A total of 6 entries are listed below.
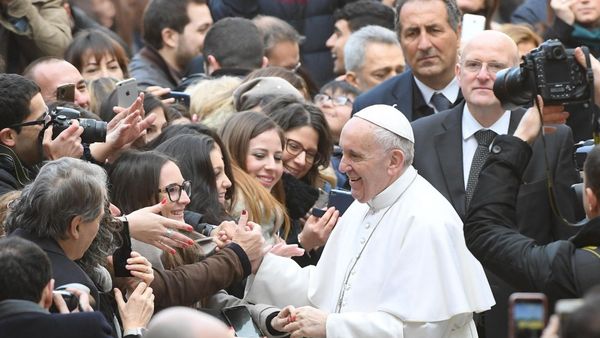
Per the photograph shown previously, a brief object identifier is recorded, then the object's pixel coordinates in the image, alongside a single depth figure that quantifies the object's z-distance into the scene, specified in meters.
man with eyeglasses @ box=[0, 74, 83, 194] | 13.42
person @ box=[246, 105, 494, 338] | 12.74
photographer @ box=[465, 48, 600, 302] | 11.60
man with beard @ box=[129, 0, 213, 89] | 21.25
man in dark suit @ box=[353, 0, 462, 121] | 17.75
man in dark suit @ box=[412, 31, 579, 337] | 14.29
